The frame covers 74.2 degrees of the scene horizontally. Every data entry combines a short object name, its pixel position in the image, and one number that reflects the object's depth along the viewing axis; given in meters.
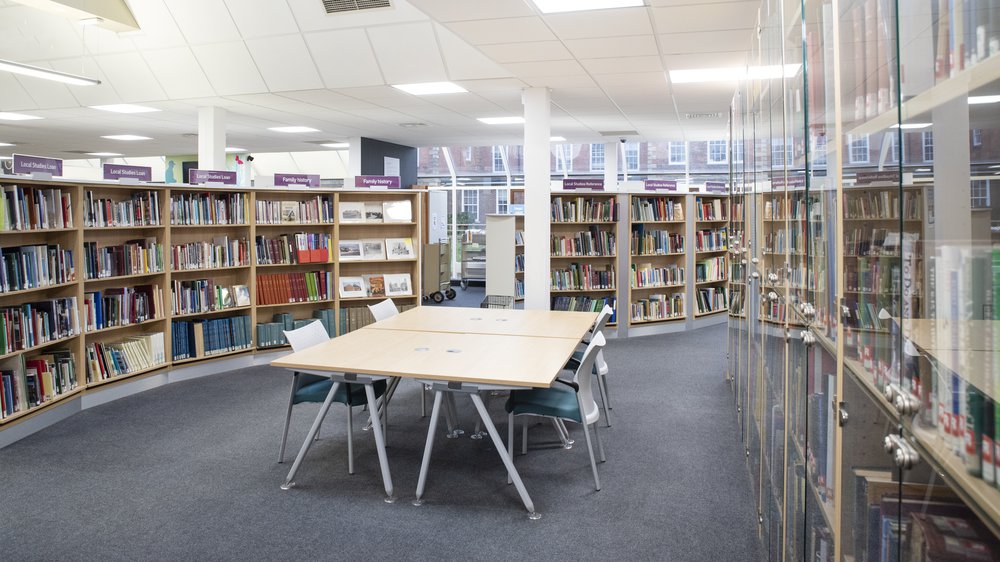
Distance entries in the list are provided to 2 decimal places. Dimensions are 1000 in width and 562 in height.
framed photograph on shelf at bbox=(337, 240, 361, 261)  7.26
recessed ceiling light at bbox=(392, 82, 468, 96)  7.35
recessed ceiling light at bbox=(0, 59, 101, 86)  6.38
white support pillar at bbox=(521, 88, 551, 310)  7.10
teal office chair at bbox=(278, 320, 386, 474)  3.95
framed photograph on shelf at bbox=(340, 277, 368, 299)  7.30
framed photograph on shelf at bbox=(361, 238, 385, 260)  7.39
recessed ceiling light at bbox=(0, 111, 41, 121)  9.91
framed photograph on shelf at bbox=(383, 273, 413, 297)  7.47
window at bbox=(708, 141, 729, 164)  14.16
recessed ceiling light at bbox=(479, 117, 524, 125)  9.79
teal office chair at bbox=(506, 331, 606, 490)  3.69
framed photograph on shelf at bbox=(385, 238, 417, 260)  7.46
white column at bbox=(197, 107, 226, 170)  8.67
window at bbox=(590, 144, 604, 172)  15.04
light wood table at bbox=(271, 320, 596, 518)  3.41
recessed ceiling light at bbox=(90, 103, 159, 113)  8.93
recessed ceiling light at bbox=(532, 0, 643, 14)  4.39
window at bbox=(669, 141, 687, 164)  14.38
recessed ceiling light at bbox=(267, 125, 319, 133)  10.69
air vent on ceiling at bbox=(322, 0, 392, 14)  6.01
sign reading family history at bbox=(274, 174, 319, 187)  7.05
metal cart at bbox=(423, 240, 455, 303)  11.83
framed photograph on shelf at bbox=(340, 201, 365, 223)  7.31
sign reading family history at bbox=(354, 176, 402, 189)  7.36
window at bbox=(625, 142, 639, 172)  14.69
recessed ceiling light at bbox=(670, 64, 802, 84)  6.36
